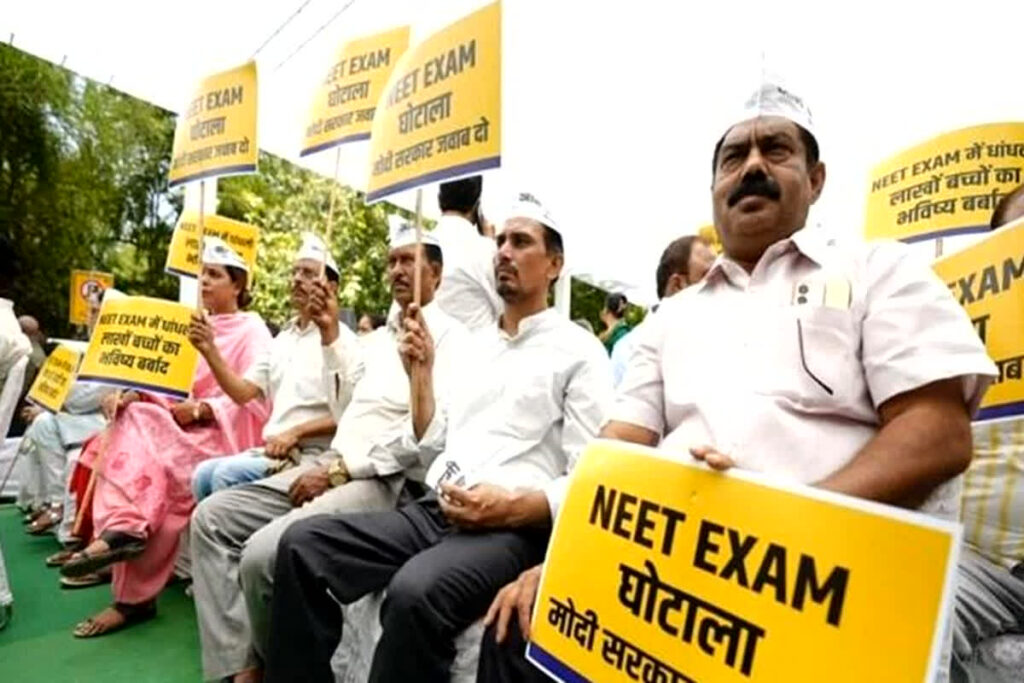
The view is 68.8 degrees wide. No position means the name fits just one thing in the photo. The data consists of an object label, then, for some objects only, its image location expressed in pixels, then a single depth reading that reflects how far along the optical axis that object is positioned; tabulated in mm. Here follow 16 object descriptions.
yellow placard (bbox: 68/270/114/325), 7032
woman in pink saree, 3139
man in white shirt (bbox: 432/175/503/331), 2920
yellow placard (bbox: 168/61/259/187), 3156
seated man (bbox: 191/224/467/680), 2459
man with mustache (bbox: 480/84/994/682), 1143
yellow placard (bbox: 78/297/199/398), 3148
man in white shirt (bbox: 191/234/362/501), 2936
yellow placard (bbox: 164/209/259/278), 4242
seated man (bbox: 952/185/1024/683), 1450
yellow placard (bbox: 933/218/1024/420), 1521
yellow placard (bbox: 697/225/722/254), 3564
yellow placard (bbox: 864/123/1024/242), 2773
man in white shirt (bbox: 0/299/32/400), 2951
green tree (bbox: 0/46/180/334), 11430
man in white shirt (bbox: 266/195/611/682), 1683
